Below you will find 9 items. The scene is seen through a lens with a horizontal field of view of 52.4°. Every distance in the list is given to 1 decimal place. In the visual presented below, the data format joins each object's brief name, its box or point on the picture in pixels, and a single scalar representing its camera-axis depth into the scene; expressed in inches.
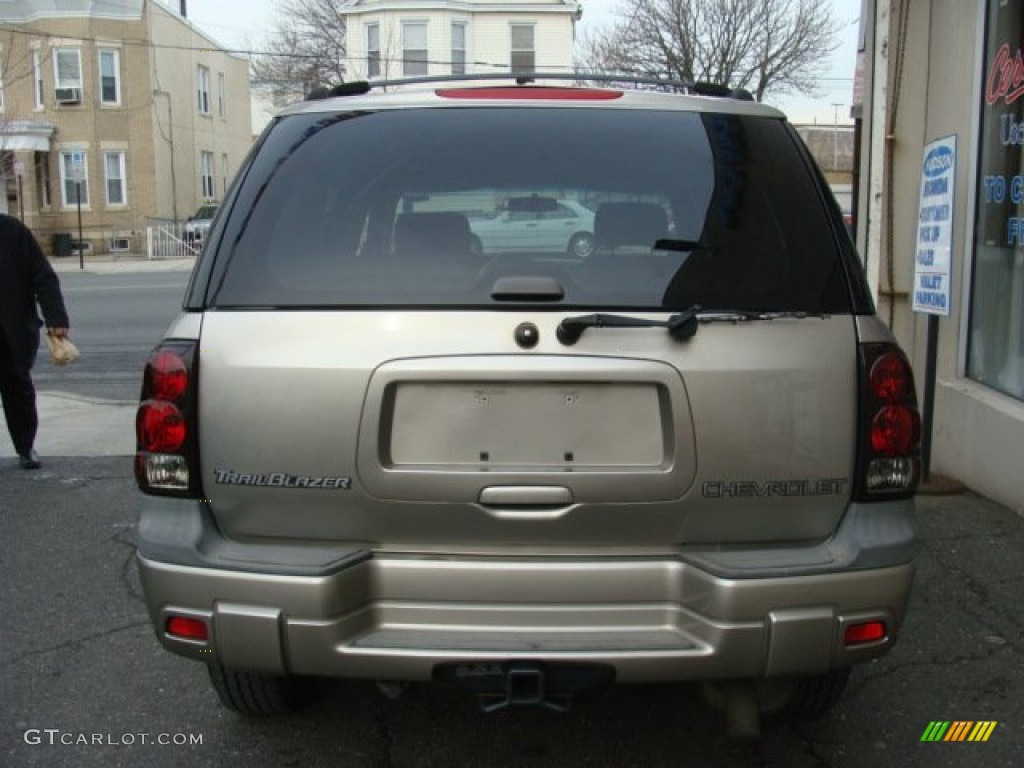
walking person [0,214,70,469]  242.1
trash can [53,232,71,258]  1390.3
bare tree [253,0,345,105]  1809.8
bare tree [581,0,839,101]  1364.4
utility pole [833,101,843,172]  1772.8
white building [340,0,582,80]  1470.2
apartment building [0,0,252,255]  1396.4
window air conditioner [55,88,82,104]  1403.8
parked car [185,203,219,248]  1405.3
